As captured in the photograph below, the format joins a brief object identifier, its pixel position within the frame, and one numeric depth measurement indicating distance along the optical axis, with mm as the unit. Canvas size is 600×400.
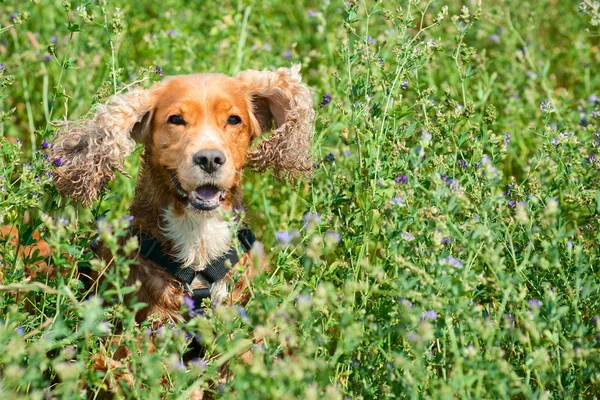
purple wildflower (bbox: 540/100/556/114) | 7376
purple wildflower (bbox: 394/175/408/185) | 7062
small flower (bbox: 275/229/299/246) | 5611
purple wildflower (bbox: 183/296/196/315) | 5638
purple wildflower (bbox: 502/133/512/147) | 7436
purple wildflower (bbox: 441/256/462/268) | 5312
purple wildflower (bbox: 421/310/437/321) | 5523
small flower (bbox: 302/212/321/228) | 5891
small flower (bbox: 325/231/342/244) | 5150
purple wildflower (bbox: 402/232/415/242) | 5811
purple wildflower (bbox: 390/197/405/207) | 5727
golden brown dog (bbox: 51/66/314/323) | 7684
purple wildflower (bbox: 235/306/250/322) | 5320
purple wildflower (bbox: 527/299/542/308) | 5066
